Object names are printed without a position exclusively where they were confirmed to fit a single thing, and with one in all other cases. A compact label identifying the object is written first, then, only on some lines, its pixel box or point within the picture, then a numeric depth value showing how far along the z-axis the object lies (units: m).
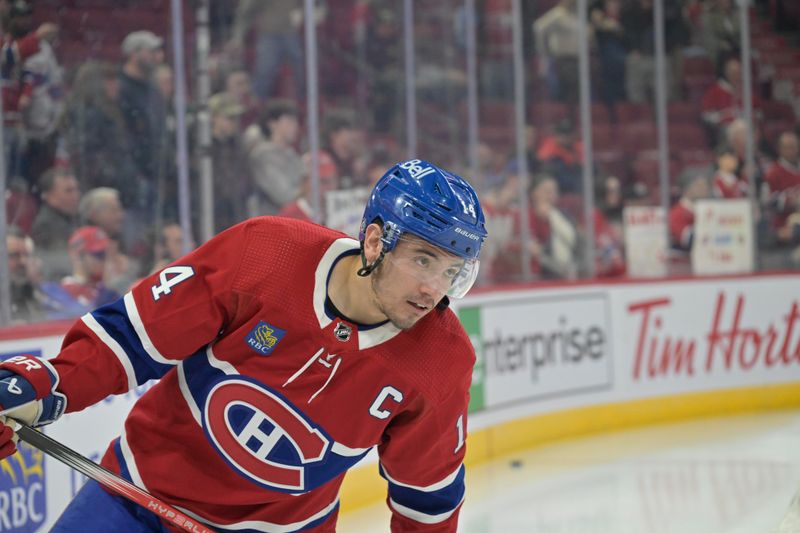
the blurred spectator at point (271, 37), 9.85
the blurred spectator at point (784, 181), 14.80
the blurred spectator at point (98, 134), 8.08
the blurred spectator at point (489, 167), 12.63
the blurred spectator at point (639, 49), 14.29
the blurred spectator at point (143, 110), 8.53
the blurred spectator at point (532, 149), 13.13
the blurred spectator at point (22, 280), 7.39
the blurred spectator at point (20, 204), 7.53
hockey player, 3.89
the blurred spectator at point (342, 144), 10.68
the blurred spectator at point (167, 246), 8.70
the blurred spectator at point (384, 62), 11.46
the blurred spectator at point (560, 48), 13.38
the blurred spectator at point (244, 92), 9.62
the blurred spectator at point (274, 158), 9.80
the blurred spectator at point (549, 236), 12.99
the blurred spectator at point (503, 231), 12.46
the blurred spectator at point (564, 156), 13.32
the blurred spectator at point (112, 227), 8.20
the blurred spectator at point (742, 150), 14.77
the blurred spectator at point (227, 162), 9.30
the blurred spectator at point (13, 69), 7.58
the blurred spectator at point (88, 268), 8.01
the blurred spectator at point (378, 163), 11.13
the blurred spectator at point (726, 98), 14.77
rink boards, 11.55
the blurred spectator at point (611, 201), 13.73
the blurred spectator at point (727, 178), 14.66
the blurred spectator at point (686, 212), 14.23
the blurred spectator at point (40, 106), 7.73
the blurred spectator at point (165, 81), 8.80
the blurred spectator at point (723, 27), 14.93
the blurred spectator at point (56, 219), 7.76
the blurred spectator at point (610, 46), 13.95
